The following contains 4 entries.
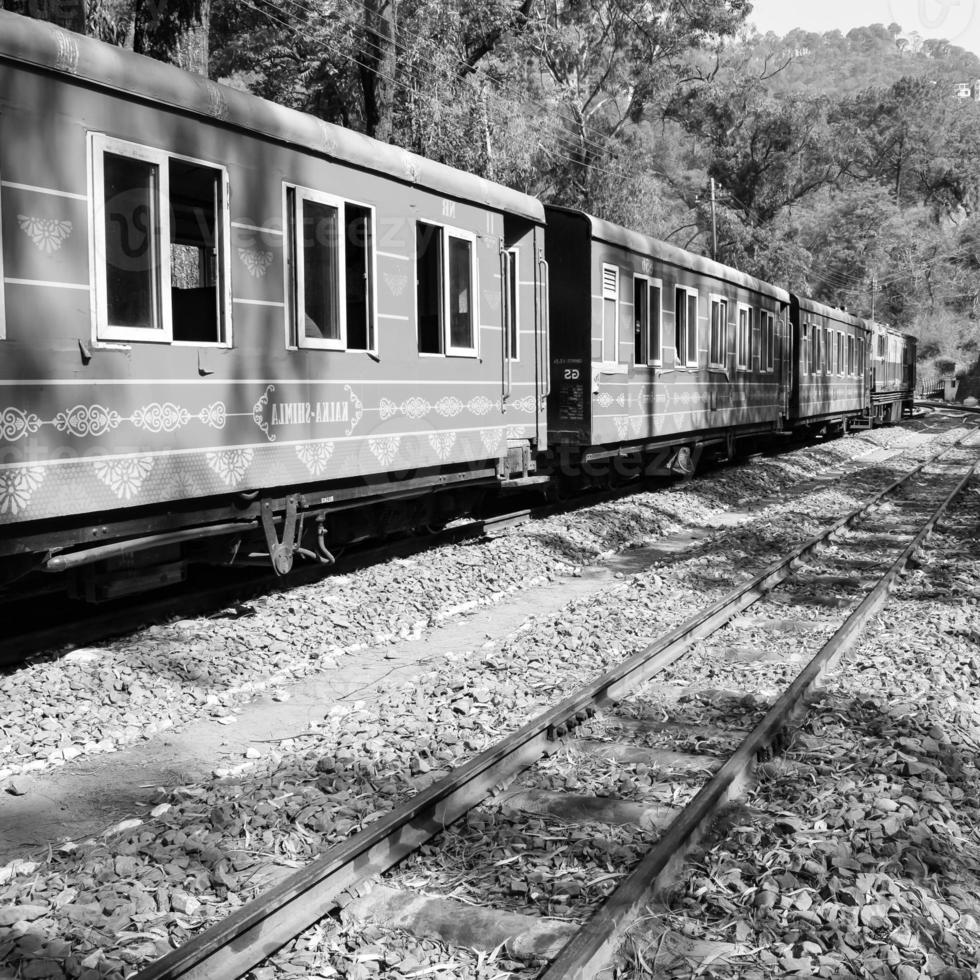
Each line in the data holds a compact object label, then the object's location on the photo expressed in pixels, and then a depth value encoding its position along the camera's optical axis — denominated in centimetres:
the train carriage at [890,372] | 3444
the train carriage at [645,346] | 1248
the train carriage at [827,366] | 2356
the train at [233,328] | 543
